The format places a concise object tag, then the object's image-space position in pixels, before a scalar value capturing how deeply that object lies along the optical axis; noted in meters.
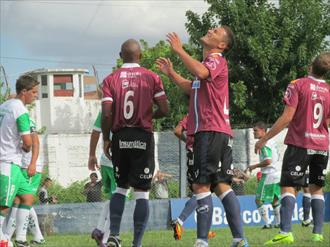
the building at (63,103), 67.18
